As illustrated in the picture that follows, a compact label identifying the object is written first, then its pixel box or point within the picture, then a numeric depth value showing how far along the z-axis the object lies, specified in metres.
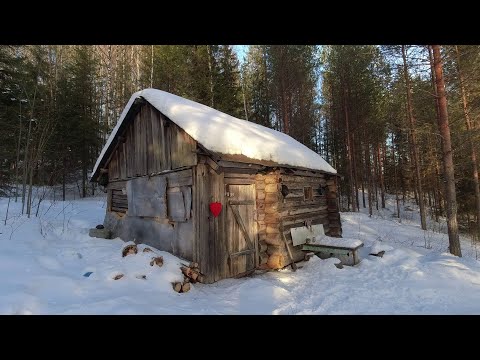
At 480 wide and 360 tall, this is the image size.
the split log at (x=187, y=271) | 6.95
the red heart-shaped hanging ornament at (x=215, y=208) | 7.39
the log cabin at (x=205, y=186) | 7.48
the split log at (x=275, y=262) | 8.84
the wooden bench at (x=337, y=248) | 8.80
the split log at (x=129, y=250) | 7.57
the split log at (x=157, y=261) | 6.97
